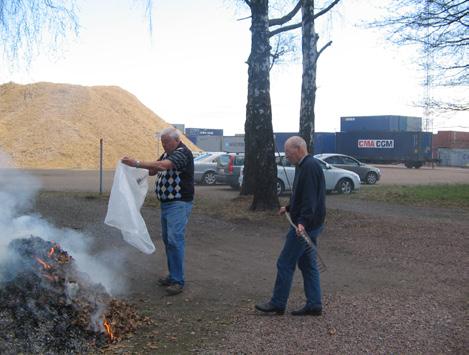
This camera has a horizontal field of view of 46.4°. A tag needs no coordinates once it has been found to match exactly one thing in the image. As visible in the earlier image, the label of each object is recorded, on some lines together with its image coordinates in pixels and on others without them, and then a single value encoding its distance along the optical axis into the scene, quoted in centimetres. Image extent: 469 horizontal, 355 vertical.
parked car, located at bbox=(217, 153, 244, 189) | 2139
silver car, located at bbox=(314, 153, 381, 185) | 2456
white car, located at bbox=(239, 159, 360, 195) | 2014
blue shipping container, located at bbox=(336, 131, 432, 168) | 4631
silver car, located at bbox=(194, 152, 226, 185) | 2383
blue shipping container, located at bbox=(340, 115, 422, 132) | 5669
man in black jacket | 550
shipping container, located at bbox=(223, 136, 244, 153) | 5844
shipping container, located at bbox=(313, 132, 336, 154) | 5012
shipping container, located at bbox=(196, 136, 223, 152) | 6450
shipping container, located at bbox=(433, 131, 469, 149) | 6212
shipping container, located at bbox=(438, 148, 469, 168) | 5791
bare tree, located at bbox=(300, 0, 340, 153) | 1410
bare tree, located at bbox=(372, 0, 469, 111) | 1474
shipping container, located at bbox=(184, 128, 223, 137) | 8536
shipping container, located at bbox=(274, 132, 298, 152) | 5250
